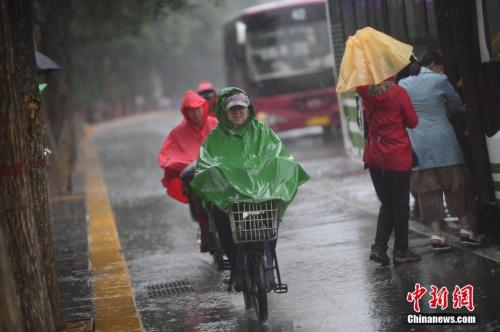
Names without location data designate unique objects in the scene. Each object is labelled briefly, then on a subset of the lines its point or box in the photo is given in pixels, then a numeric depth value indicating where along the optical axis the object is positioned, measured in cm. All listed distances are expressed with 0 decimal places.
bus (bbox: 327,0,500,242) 1716
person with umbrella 1667
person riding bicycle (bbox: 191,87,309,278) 1439
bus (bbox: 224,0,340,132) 4484
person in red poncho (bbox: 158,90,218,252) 1914
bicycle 1416
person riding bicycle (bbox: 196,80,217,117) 2291
